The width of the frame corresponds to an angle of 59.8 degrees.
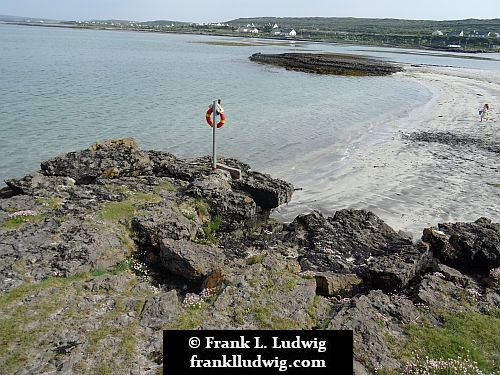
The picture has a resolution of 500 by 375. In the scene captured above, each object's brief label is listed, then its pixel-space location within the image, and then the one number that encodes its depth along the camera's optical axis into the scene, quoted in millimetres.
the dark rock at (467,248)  11531
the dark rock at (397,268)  10008
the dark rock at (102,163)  14492
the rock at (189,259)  9641
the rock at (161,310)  7582
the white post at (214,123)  16491
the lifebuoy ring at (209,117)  16906
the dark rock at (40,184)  12594
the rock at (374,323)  6992
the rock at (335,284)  9707
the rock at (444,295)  8742
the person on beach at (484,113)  32812
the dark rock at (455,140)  26181
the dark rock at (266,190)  15508
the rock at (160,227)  11055
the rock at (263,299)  7664
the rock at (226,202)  13812
